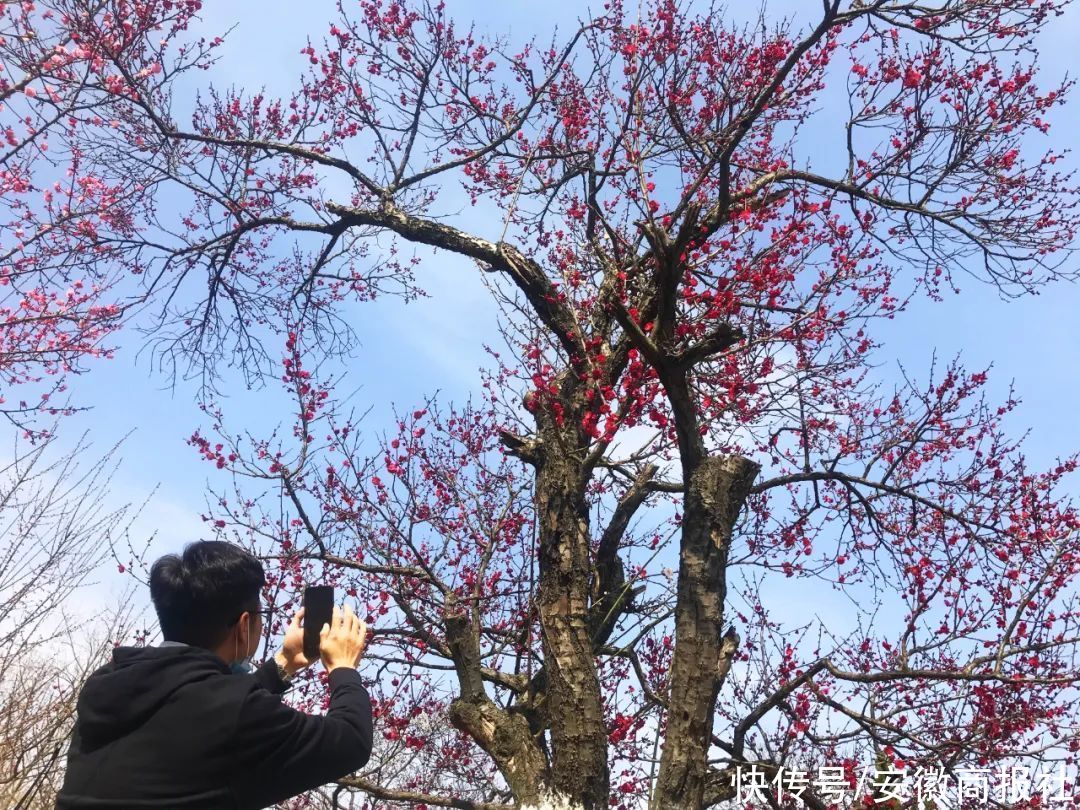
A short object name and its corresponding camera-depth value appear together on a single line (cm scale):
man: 172
